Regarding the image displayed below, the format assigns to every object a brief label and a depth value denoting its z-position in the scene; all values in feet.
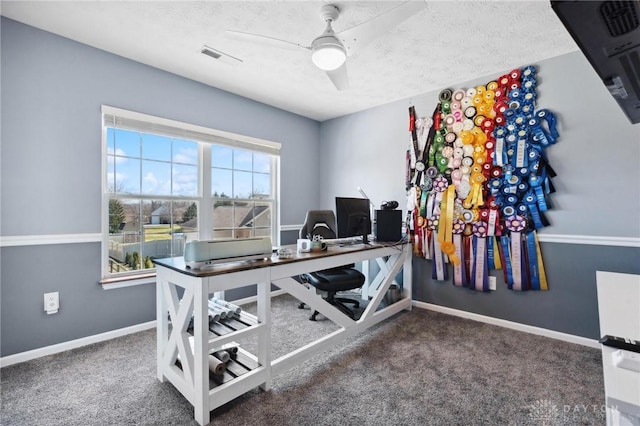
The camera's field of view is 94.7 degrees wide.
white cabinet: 2.20
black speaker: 10.29
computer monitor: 8.88
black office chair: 9.18
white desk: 5.15
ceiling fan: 5.50
